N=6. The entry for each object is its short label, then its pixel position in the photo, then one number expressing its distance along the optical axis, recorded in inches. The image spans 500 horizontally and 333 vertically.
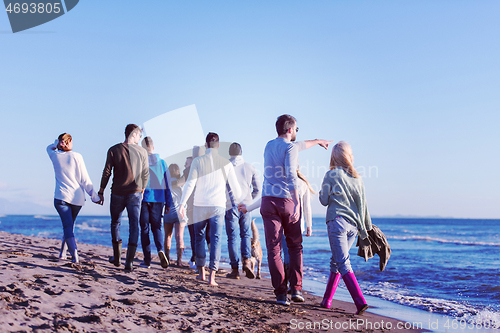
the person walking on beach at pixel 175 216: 256.7
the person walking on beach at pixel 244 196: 229.4
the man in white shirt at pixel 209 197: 194.4
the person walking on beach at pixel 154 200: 216.4
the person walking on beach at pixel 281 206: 154.6
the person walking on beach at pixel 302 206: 180.2
